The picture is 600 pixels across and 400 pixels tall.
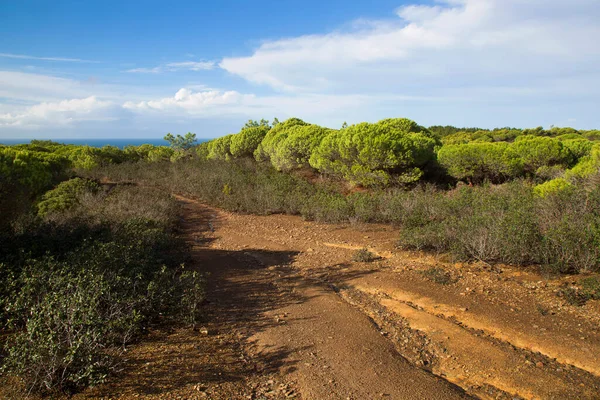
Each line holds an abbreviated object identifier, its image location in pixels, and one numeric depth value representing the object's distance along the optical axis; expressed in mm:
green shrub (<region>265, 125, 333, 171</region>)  18312
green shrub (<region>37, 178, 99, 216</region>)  10281
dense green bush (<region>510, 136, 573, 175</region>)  13516
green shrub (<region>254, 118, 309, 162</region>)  20984
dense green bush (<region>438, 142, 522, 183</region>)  13781
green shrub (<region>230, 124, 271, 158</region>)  24484
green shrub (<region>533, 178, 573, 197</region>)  9192
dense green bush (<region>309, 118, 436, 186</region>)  14023
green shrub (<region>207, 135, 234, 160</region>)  26781
